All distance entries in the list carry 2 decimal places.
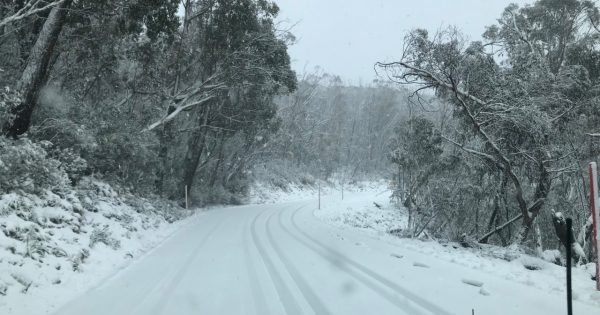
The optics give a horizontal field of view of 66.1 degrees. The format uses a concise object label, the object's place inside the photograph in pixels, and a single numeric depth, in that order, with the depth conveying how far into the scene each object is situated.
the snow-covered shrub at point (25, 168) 9.33
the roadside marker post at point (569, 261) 4.71
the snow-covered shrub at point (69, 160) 12.94
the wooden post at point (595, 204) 5.72
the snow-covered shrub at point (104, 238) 10.59
